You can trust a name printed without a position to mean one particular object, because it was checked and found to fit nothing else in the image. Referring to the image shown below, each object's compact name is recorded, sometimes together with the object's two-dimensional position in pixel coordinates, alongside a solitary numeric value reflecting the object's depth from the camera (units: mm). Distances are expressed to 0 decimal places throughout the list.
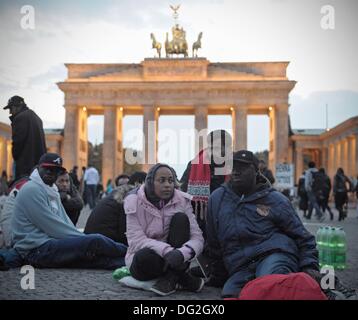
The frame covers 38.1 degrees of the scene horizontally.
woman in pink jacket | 5062
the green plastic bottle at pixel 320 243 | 7645
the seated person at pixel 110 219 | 7106
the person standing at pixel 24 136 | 8203
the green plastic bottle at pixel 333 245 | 7323
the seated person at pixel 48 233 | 6352
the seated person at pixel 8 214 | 7086
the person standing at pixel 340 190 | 18531
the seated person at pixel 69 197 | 7633
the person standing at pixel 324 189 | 17656
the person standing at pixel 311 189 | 17828
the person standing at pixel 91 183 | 22234
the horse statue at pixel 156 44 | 47594
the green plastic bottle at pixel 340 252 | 7245
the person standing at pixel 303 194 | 20358
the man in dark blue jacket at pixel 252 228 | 4895
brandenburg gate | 45250
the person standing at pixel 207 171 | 6273
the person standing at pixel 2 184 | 18878
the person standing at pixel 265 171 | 10482
